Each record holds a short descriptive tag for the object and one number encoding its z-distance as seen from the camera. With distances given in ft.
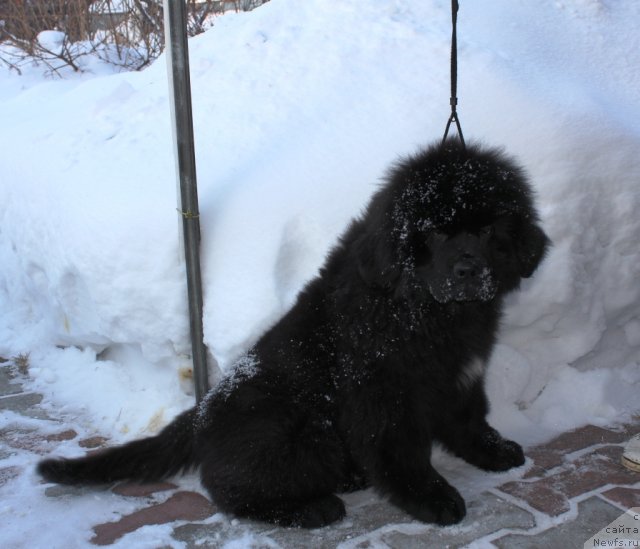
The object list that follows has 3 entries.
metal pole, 9.95
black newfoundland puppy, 7.48
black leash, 9.23
